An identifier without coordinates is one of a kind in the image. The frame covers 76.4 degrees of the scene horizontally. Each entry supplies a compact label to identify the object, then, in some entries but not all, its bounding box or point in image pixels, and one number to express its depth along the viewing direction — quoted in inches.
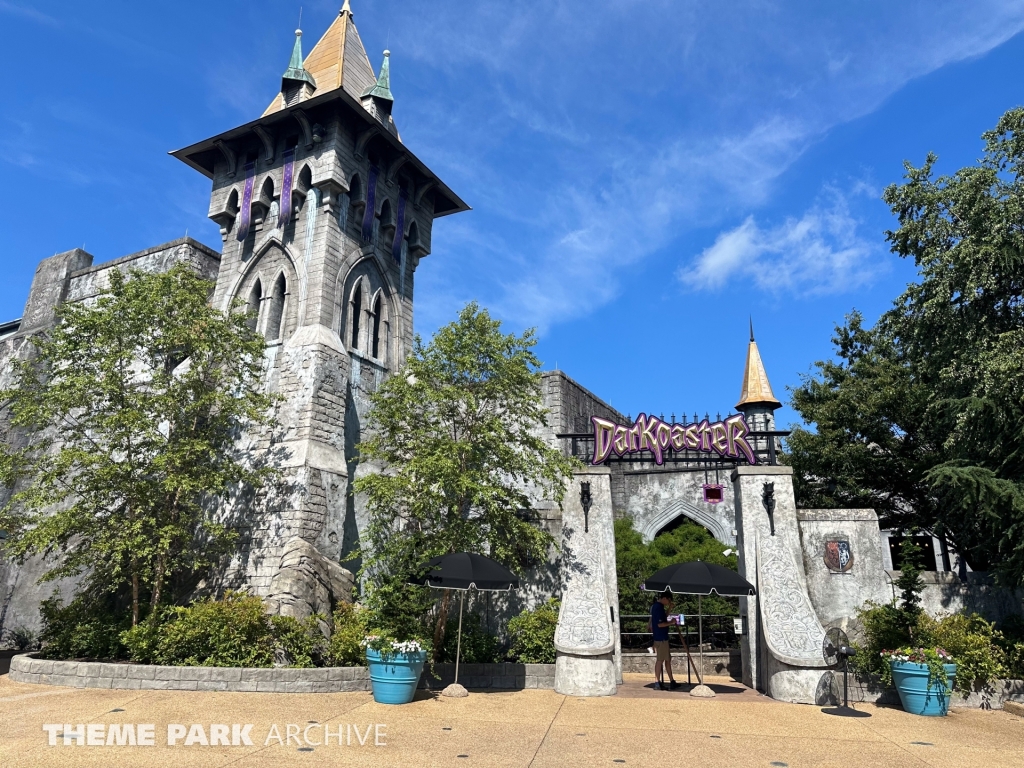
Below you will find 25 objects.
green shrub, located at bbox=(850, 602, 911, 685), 432.5
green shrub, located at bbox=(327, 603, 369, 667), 454.6
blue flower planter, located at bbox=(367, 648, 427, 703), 386.6
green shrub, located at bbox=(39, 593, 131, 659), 518.3
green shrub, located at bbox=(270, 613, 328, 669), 463.2
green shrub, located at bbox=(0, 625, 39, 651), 706.2
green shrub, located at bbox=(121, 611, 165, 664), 471.5
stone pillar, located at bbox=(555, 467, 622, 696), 445.1
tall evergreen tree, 488.7
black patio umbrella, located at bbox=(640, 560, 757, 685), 426.0
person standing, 483.8
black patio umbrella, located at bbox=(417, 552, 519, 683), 412.2
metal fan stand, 384.5
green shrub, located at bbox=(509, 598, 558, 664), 486.0
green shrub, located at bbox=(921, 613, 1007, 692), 407.2
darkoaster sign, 601.6
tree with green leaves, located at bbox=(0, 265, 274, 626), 536.4
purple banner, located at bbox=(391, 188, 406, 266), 867.4
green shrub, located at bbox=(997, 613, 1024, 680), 434.0
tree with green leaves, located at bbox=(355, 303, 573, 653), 503.8
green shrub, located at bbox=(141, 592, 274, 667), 453.1
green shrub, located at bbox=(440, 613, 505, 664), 494.6
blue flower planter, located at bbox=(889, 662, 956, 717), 380.5
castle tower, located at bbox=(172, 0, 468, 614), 641.0
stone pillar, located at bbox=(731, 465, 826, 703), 430.6
